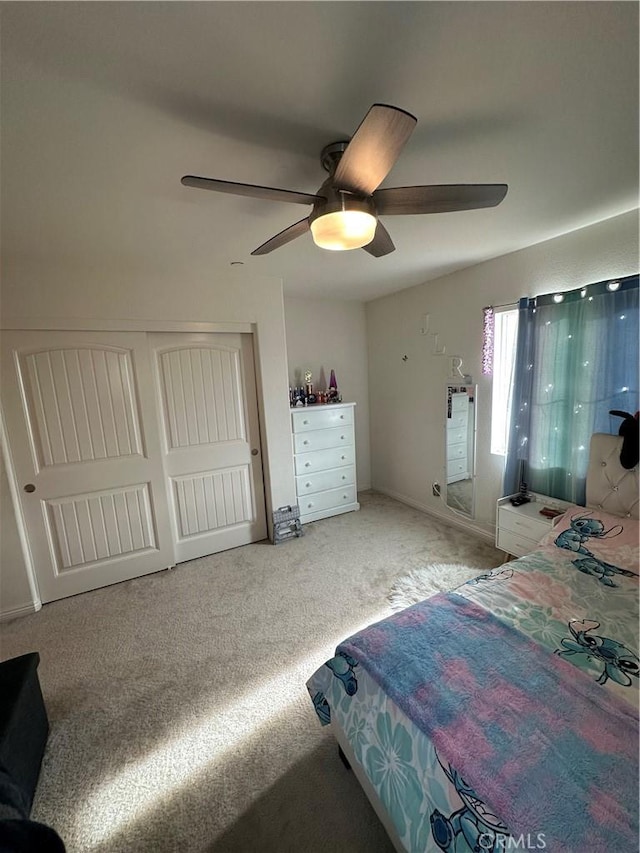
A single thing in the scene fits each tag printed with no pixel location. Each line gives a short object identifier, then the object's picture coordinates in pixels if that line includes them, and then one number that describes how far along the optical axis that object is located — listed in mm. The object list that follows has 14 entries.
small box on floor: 3137
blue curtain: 2002
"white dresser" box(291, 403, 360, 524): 3377
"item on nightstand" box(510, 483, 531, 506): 2537
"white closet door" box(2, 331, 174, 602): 2287
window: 2699
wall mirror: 3041
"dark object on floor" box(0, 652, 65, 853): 690
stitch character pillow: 1670
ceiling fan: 966
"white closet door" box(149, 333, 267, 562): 2738
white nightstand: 2283
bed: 756
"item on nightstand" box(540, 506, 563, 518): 2292
